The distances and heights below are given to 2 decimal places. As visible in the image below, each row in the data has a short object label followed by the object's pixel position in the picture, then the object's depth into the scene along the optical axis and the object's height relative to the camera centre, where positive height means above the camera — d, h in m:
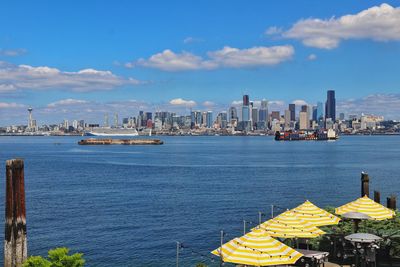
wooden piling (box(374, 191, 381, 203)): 43.20 -6.46
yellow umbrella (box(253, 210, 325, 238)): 22.58 -4.94
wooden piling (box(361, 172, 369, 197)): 41.75 -4.93
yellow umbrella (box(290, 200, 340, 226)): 25.14 -4.85
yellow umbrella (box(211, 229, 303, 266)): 17.95 -4.83
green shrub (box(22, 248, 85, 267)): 18.59 -5.32
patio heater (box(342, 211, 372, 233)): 25.14 -4.78
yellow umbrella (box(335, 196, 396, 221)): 27.55 -4.91
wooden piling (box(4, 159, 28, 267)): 19.48 -3.62
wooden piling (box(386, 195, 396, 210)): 41.88 -6.74
